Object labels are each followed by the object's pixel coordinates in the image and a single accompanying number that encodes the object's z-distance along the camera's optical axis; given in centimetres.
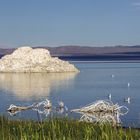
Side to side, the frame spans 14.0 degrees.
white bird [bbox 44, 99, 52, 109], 4939
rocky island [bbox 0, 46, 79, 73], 15012
